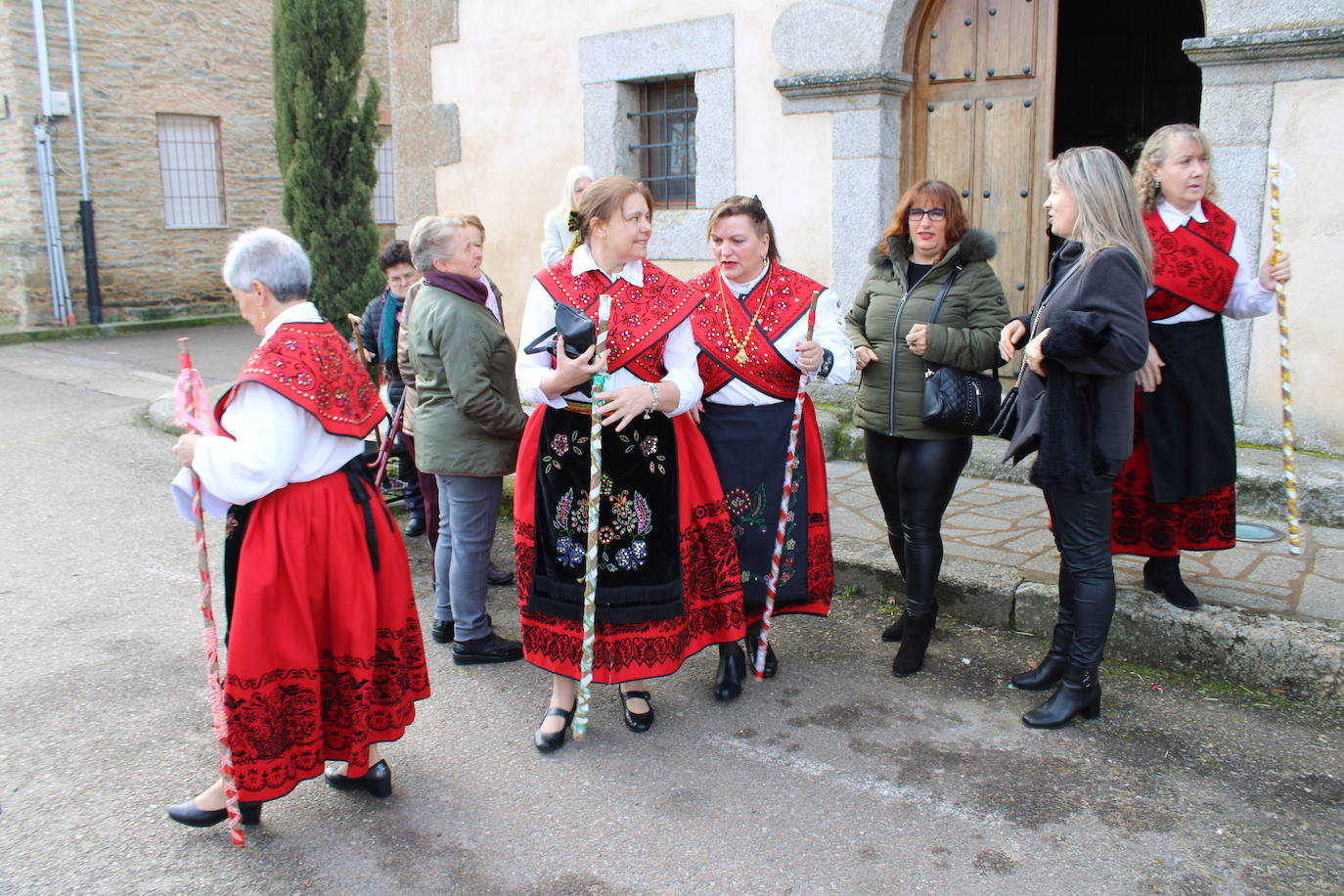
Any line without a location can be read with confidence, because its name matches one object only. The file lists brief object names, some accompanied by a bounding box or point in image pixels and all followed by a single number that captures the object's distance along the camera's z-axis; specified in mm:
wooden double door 6516
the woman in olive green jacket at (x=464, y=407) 4152
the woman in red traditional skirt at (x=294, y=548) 2875
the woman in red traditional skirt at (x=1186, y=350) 3910
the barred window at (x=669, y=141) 7906
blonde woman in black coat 3303
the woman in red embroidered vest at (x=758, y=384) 3838
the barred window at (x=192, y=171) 16562
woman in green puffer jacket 3855
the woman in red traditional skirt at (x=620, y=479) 3455
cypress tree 10594
